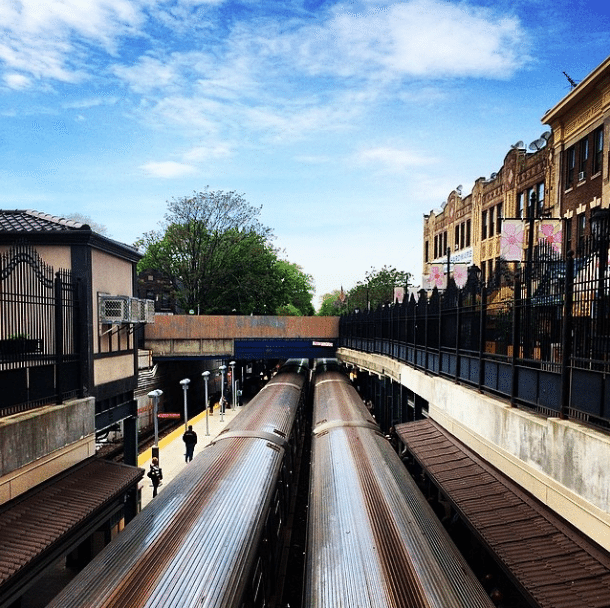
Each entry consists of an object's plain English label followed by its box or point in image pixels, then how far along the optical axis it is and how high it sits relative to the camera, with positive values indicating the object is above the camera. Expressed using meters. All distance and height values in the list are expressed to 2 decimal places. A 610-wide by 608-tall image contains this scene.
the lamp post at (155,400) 17.28 -3.33
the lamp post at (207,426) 24.96 -5.69
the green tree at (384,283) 59.77 +3.46
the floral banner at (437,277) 24.38 +1.66
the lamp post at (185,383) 21.89 -3.13
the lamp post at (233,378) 32.97 -4.52
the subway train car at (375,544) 5.09 -2.91
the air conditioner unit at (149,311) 14.29 +0.04
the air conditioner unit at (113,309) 12.30 +0.09
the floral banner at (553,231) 16.32 +2.61
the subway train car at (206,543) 5.08 -2.89
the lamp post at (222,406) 29.93 -5.82
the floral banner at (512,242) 16.03 +2.22
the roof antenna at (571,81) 23.25 +10.72
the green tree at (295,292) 54.75 +2.78
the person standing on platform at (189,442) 19.02 -4.97
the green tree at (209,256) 50.56 +5.68
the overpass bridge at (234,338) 33.34 -1.76
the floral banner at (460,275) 20.84 +1.50
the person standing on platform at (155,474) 15.03 -4.96
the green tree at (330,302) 94.16 +2.45
